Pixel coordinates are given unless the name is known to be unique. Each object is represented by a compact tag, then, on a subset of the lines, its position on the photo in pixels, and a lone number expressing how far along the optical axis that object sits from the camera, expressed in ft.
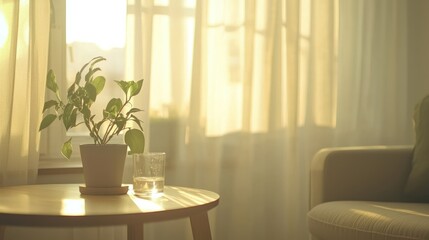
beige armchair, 7.38
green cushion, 7.88
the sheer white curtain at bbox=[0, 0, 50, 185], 8.11
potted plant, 6.35
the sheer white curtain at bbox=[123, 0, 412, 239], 9.30
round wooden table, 4.94
